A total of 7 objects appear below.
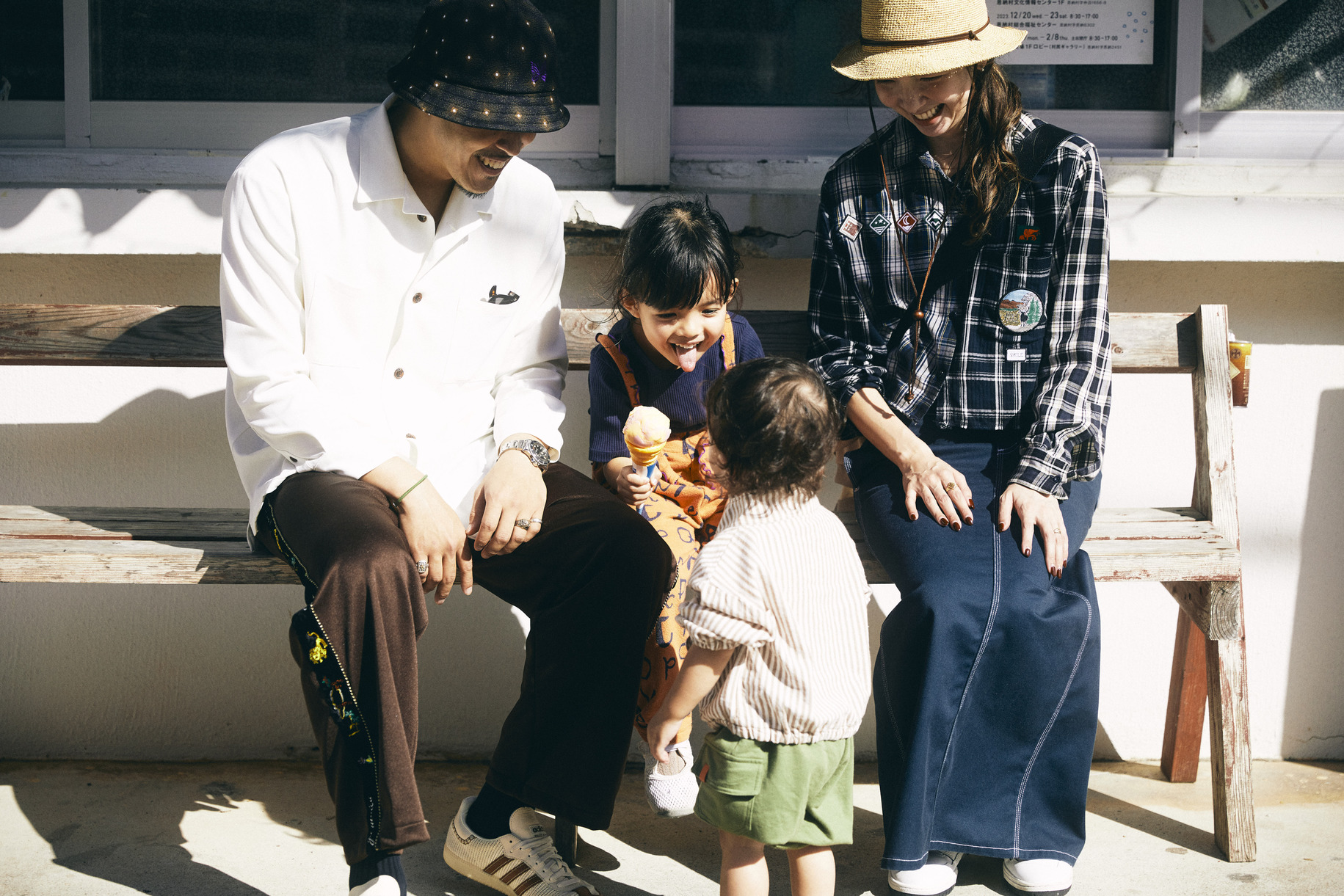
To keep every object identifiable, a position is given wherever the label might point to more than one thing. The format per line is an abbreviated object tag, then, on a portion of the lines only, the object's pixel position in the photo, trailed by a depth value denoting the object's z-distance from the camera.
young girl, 2.22
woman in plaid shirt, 2.16
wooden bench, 2.23
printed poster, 2.99
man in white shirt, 1.87
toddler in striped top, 1.82
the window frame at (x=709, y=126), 2.97
